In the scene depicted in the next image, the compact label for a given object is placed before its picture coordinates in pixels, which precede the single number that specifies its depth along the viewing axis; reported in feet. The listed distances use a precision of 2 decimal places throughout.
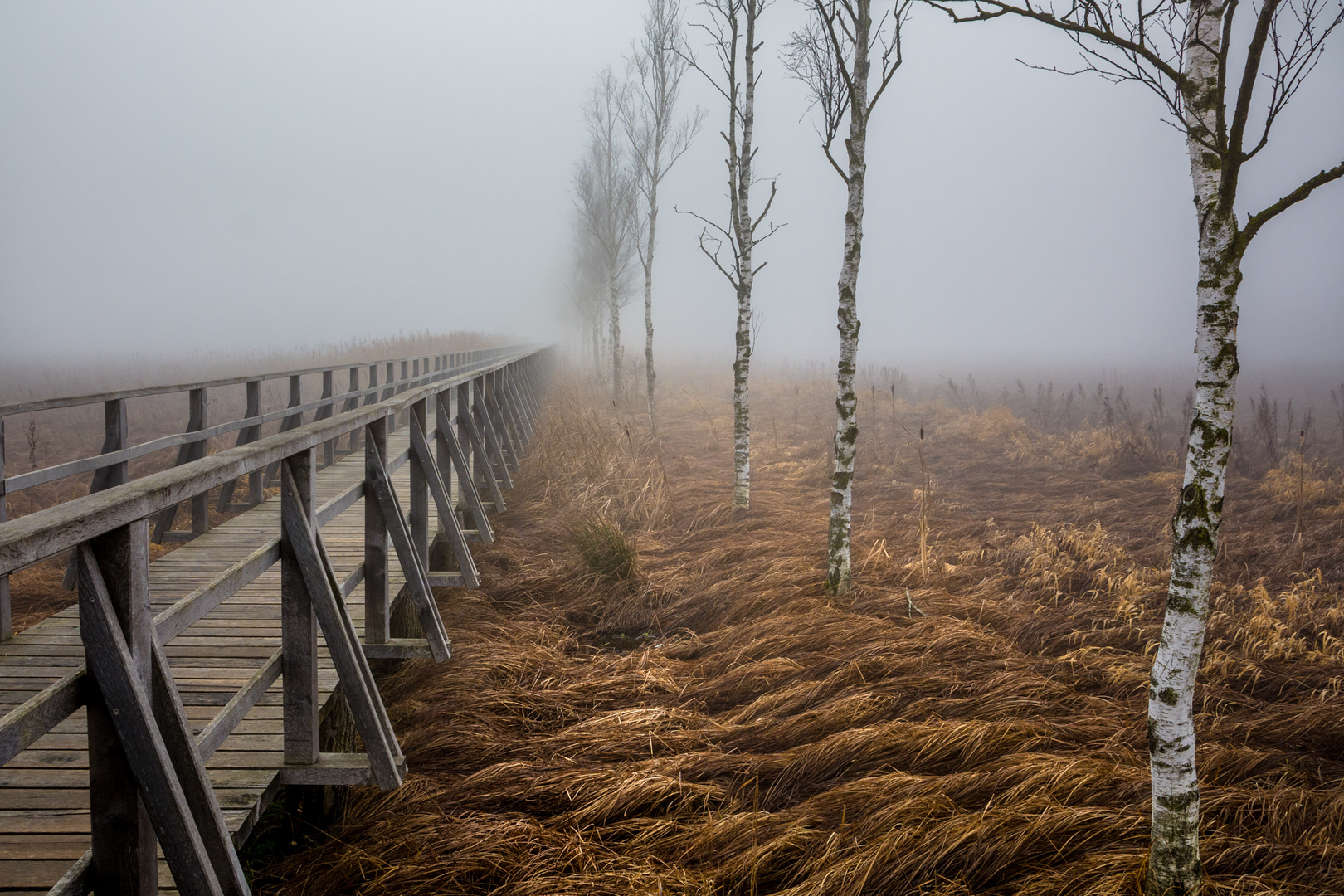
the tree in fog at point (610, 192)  66.54
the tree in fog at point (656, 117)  46.24
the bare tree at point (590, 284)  94.27
